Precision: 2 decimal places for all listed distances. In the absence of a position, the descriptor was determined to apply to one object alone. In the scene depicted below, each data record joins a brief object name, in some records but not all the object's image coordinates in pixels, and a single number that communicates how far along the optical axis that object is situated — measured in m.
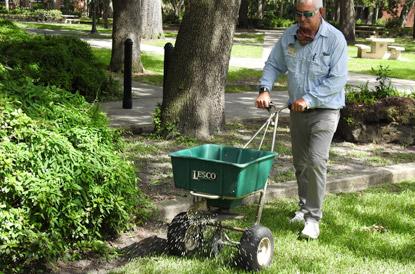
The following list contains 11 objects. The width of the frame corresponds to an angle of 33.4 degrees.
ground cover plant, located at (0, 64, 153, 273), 4.49
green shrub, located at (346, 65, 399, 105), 9.93
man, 5.34
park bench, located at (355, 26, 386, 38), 48.44
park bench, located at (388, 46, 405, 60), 26.73
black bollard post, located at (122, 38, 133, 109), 11.55
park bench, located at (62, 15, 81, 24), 48.96
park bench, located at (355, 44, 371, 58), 27.12
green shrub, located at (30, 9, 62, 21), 48.69
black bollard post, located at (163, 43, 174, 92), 10.37
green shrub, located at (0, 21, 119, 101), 11.73
